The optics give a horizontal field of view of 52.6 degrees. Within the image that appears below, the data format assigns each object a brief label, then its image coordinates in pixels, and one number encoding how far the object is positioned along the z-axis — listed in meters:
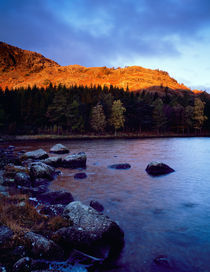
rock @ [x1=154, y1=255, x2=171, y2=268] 6.83
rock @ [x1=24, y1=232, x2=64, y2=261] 6.37
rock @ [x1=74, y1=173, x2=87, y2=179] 18.64
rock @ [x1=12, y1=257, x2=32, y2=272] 5.57
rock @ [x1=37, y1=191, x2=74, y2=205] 12.23
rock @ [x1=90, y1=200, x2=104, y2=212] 11.38
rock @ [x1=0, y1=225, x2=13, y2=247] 6.43
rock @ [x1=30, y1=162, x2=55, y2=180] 17.73
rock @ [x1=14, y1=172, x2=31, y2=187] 15.77
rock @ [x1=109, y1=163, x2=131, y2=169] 23.45
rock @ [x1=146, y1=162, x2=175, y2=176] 20.66
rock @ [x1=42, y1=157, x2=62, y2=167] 24.17
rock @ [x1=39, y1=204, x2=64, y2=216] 9.74
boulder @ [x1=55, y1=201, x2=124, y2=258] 7.19
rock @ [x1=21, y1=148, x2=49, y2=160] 28.28
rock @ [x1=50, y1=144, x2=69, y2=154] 35.88
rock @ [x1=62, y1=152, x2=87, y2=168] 24.47
